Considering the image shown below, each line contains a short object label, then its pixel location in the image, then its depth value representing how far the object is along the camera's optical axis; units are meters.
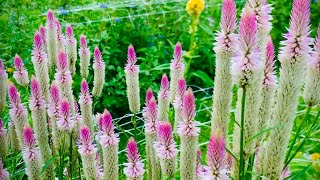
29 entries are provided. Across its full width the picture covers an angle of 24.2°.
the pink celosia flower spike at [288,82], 0.69
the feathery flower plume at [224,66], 0.70
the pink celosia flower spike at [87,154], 0.77
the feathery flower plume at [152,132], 0.80
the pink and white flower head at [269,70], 0.72
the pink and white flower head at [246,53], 0.67
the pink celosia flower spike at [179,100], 0.77
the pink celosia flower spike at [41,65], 0.89
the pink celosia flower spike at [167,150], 0.71
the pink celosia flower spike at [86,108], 0.88
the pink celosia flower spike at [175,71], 0.88
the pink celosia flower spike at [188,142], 0.71
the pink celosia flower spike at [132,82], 0.89
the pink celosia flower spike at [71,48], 0.99
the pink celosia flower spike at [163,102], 0.88
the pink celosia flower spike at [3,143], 0.85
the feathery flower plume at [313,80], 0.71
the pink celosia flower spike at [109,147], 0.76
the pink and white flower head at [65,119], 0.81
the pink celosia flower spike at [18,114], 0.85
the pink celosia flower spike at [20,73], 0.94
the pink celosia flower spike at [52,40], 0.97
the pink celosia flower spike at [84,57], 0.97
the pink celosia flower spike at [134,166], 0.74
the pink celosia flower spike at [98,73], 0.94
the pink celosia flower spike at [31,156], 0.80
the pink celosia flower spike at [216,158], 0.64
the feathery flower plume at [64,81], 0.86
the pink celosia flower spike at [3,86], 0.90
